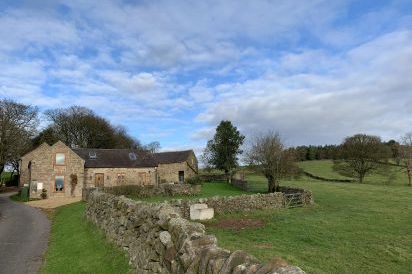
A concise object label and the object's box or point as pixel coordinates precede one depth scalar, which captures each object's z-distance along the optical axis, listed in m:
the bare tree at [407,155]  59.67
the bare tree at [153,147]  100.38
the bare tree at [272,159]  44.62
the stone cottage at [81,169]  44.31
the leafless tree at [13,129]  53.19
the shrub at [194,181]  54.10
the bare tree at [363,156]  67.14
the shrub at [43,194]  43.34
